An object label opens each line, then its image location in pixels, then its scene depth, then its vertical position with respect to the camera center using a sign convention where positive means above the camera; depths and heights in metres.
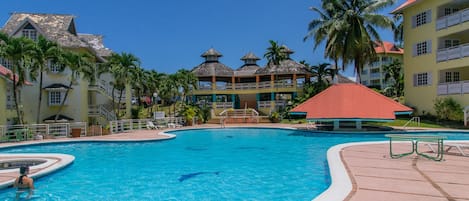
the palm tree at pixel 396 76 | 44.72 +4.33
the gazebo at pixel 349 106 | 22.44 -0.10
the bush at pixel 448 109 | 24.55 -0.36
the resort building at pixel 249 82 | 38.62 +2.69
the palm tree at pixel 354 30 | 31.00 +7.25
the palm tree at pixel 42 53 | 19.55 +3.25
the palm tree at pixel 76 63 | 21.75 +2.94
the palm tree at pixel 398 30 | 35.16 +7.96
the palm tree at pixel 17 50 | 18.39 +3.18
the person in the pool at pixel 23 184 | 7.91 -1.85
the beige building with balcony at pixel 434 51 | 24.91 +4.28
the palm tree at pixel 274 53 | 39.16 +6.18
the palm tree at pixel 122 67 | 26.71 +3.24
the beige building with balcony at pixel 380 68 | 64.19 +7.85
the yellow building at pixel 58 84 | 24.91 +1.75
